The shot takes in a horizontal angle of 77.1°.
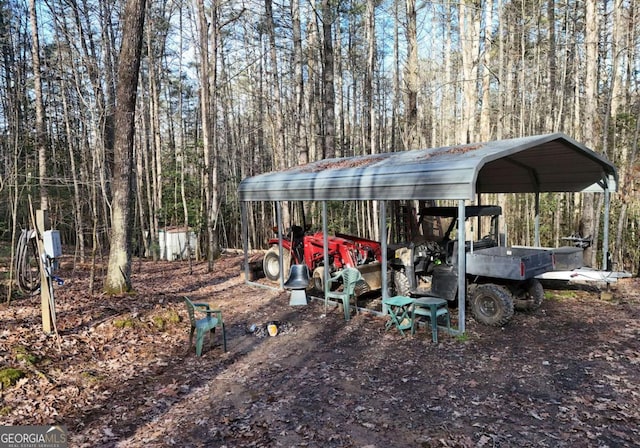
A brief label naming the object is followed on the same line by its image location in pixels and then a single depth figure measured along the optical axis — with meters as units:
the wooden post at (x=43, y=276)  4.75
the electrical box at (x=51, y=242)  4.70
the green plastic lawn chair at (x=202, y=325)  4.98
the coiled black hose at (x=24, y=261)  4.90
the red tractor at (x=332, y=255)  7.18
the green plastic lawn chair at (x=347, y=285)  6.36
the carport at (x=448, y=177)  5.22
